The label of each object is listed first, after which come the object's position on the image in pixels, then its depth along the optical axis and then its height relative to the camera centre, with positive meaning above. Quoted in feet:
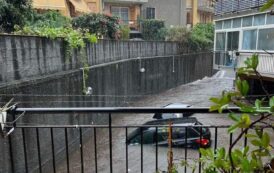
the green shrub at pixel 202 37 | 68.12 +0.87
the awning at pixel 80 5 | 58.57 +7.20
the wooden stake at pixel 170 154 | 5.50 -2.06
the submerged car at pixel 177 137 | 23.24 -7.78
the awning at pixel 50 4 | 45.70 +5.88
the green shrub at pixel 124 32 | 50.63 +1.58
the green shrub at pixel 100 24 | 43.62 +2.54
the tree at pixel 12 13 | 23.32 +2.29
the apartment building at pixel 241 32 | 37.22 +1.17
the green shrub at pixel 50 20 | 34.96 +2.93
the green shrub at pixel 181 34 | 66.80 +1.51
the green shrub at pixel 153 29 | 72.74 +2.95
